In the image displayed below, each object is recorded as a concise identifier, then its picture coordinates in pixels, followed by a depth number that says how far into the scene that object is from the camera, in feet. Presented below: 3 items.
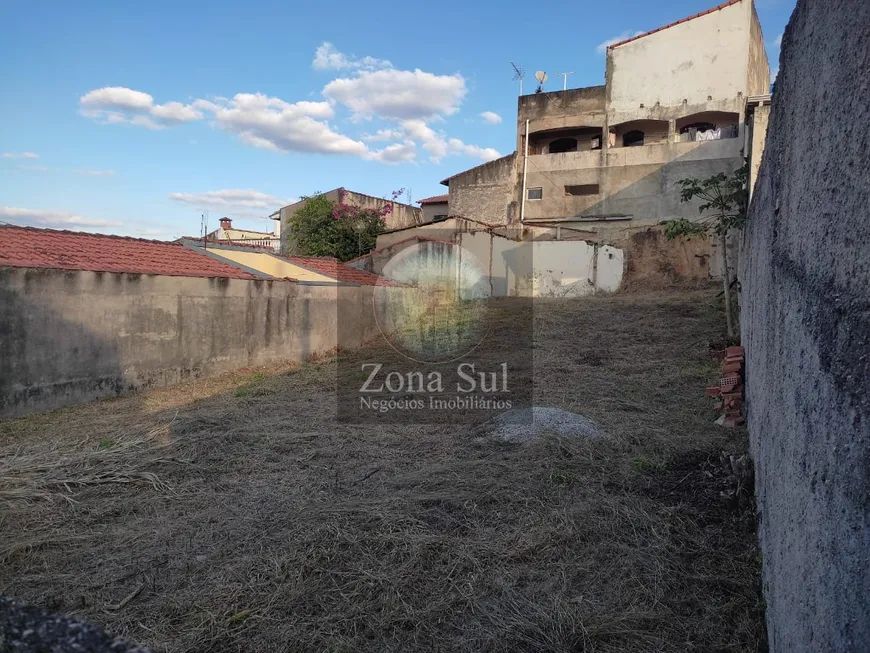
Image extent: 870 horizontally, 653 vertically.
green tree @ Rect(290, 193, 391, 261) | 67.15
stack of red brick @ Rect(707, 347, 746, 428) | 17.12
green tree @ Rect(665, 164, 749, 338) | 26.29
